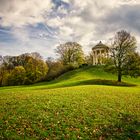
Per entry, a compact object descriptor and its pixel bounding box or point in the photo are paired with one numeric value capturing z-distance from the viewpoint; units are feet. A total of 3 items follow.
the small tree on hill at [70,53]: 214.79
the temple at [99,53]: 196.92
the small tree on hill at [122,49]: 115.98
